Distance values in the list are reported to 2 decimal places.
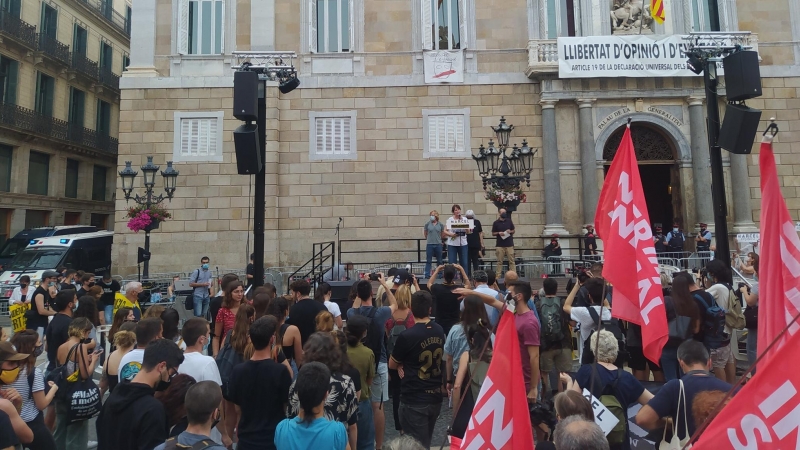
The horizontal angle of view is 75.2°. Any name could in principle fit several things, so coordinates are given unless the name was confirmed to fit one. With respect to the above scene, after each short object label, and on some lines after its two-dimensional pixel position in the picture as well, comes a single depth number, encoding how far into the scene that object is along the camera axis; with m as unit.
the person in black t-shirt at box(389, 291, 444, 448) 4.93
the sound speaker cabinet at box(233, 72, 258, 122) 7.84
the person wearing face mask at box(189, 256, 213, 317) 13.54
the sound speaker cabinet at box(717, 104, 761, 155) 7.21
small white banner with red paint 18.97
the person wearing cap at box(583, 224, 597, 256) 16.17
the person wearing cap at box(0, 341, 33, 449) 3.56
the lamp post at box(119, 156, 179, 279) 15.45
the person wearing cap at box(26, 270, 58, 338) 9.23
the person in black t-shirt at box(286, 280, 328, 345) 6.02
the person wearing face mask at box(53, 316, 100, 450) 4.80
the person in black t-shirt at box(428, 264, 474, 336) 6.90
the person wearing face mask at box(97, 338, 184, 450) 3.30
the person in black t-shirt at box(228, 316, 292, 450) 3.96
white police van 18.47
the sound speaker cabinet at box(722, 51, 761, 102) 7.32
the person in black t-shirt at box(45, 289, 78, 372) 5.83
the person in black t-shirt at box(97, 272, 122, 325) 13.13
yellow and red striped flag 14.86
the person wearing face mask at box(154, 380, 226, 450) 3.01
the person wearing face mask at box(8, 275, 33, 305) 11.71
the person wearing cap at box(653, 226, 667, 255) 17.50
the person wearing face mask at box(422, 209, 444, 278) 13.91
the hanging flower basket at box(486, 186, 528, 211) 13.39
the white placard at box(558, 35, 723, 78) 18.16
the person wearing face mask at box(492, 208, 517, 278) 13.75
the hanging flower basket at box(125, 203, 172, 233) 15.43
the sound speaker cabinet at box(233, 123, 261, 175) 7.80
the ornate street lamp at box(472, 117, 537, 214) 13.44
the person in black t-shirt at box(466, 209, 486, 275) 13.85
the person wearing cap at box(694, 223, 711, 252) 16.36
